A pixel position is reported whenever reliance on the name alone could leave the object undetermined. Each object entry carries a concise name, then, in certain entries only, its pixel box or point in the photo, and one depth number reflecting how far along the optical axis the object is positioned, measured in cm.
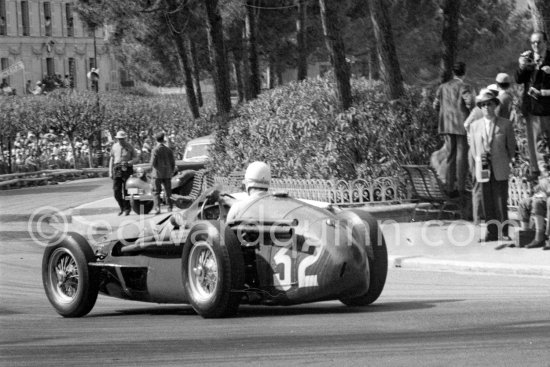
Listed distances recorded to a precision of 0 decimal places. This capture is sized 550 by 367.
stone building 9019
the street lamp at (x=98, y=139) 5934
